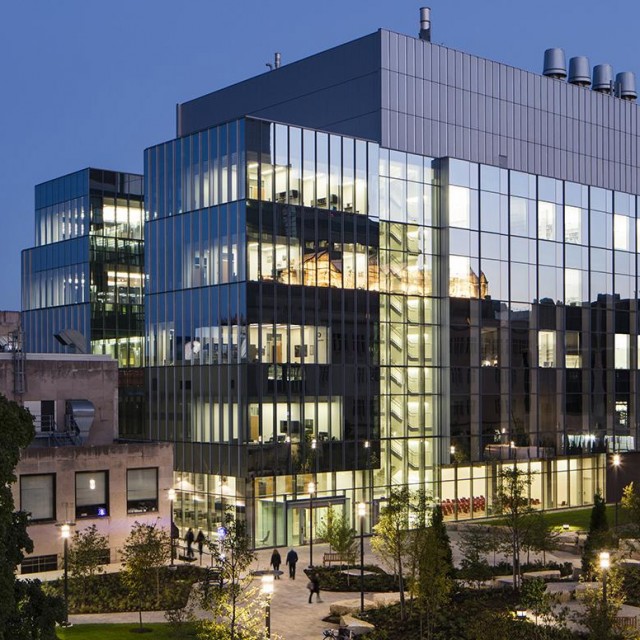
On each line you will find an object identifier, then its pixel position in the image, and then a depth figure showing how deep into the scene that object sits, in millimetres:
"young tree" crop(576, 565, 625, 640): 33781
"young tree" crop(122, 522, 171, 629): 44784
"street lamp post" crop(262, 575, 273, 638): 33469
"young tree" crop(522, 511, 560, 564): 52062
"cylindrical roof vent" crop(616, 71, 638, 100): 87938
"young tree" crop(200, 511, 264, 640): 34125
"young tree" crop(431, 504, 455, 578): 46406
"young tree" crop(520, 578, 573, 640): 33656
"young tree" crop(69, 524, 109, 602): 46625
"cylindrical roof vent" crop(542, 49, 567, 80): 83125
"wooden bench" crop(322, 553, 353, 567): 56262
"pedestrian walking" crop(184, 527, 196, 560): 57588
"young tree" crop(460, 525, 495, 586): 48625
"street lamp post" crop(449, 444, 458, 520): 73250
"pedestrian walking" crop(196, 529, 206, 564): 55588
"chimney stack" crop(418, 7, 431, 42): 75956
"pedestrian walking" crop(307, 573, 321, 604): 47375
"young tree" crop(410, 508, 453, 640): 40344
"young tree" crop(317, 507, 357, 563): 54156
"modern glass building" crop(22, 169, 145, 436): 91875
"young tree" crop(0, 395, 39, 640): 25188
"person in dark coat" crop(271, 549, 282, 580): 53062
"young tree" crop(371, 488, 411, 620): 47812
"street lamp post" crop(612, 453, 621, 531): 63997
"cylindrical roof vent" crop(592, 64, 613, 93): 85938
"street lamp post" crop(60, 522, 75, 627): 42344
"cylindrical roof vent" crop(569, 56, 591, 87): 83888
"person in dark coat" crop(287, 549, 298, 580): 53125
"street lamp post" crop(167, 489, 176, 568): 57694
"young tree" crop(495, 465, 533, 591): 51031
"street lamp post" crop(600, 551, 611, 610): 35969
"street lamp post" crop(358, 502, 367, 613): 44519
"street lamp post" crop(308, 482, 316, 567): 62031
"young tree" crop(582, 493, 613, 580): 49906
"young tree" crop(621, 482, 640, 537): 56938
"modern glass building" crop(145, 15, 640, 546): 64562
